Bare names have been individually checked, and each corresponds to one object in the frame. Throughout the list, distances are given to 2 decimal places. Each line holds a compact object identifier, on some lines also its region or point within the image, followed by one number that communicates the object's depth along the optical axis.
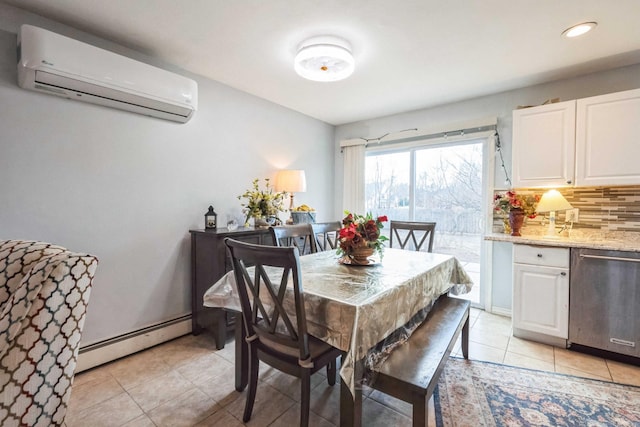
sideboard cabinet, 2.38
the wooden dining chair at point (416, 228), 2.63
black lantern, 2.64
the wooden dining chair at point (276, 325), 1.23
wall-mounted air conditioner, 1.67
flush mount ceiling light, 2.05
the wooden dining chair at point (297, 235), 2.10
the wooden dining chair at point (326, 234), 2.54
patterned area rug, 1.58
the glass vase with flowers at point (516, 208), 2.76
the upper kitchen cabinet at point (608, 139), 2.27
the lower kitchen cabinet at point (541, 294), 2.36
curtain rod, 3.17
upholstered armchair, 0.90
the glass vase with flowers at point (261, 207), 2.84
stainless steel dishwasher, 2.09
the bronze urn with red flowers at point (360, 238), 1.80
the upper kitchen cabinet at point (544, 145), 2.51
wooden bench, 1.15
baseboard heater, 2.05
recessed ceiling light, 1.91
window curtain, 4.15
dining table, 1.18
